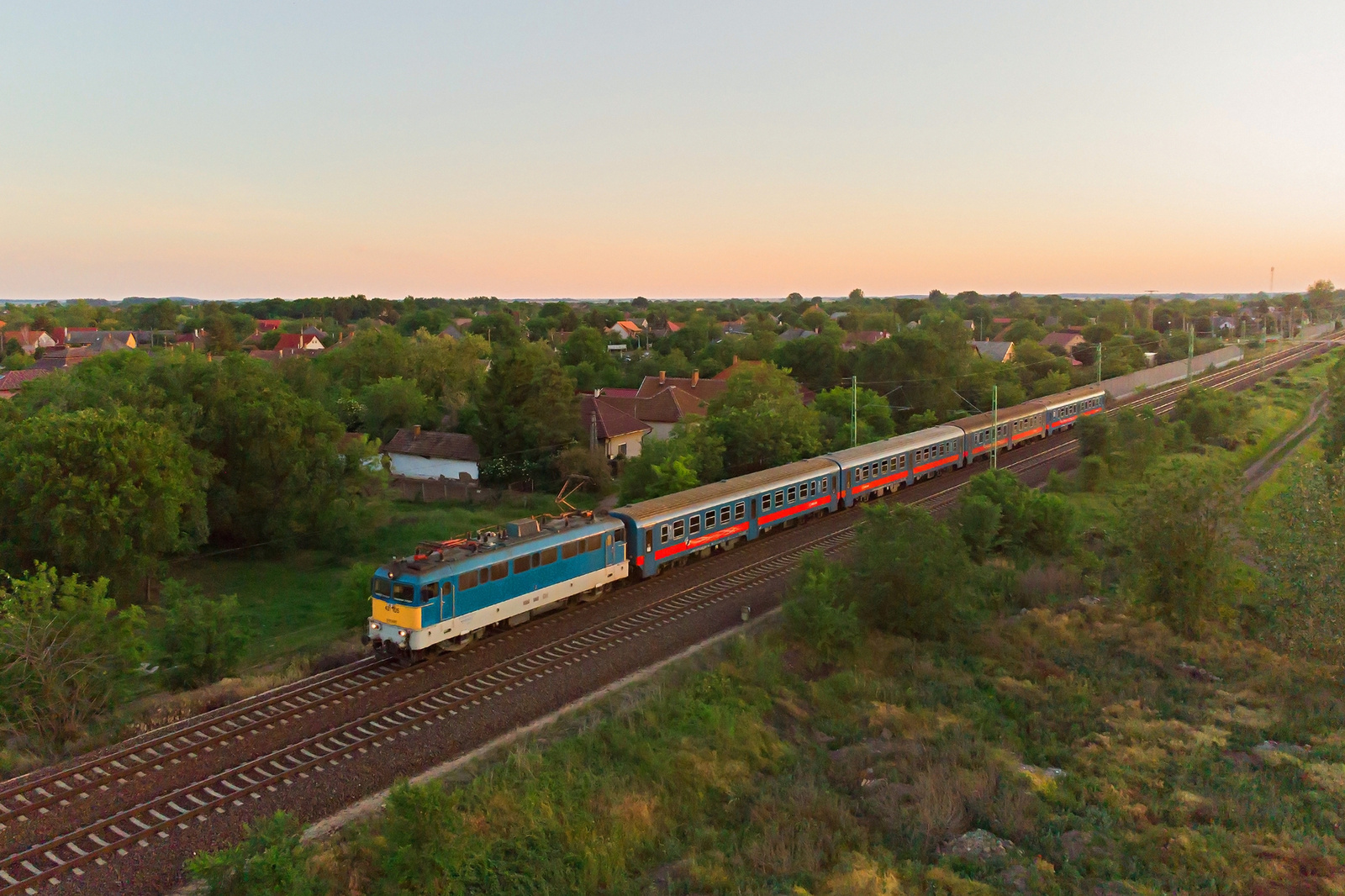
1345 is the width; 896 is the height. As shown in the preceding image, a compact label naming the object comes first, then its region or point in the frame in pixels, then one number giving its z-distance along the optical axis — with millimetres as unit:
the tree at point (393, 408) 61062
